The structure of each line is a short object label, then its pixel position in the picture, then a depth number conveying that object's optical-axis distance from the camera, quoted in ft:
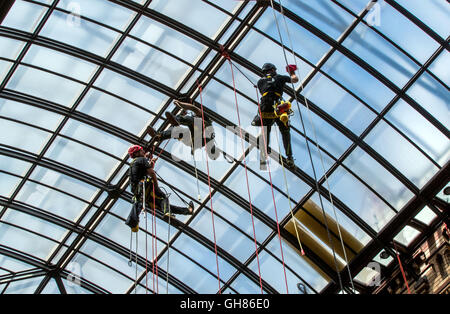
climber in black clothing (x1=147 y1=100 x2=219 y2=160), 51.29
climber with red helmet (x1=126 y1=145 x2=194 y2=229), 48.62
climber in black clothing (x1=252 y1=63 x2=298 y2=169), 46.09
